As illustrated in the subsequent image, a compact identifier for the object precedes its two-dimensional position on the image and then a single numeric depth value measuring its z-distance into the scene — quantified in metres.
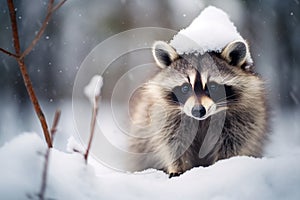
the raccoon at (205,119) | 2.33
